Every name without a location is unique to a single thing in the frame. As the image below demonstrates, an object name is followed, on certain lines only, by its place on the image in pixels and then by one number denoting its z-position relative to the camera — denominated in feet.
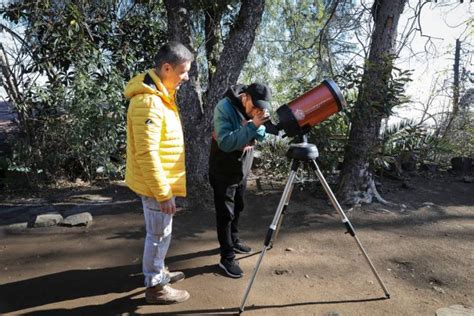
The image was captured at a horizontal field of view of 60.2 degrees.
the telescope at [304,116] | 9.32
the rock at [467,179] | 22.41
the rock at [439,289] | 10.68
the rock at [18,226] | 15.43
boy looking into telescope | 9.78
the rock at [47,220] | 15.61
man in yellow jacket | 8.54
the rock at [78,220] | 15.64
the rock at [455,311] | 9.48
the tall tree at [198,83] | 17.47
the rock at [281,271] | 11.72
